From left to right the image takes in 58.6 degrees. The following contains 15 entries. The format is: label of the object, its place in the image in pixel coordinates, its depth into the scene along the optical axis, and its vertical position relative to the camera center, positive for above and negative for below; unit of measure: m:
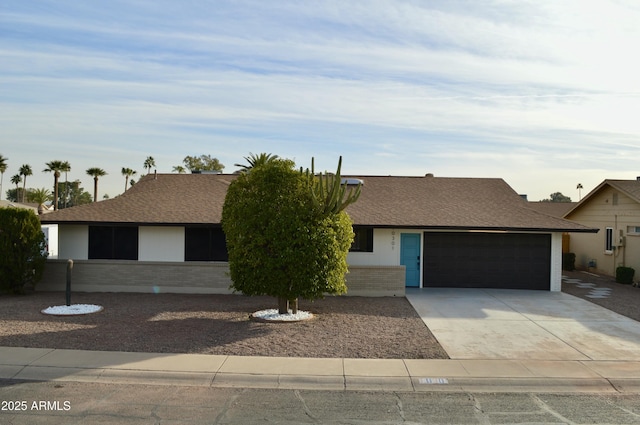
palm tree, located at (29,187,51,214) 61.59 +1.47
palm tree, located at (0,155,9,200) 72.81 +5.63
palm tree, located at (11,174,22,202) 91.38 +4.84
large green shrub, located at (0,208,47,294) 17.78 -1.26
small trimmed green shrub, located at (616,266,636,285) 23.36 -2.35
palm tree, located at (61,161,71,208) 68.38 +5.13
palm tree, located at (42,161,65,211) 68.00 +5.11
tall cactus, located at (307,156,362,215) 13.77 +0.45
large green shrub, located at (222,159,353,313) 13.76 -0.63
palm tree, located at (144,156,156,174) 79.12 +6.71
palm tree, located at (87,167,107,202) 71.12 +4.65
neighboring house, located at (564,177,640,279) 24.73 -0.42
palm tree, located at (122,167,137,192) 80.81 +5.52
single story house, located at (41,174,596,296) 20.12 -1.01
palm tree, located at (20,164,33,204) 85.75 +5.80
